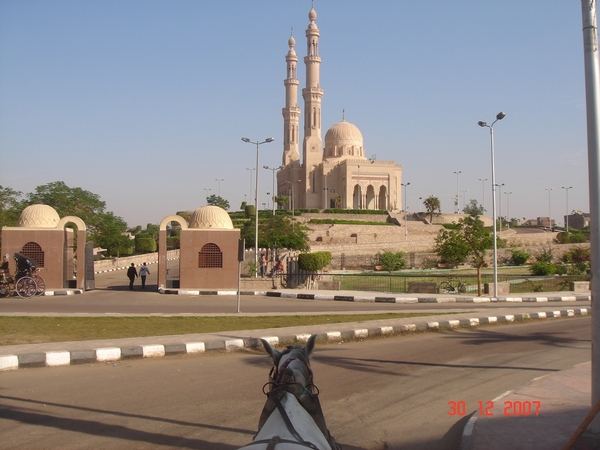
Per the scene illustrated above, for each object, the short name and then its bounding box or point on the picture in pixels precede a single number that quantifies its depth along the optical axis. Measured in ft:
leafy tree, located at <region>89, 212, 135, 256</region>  158.30
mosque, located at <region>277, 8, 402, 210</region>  238.48
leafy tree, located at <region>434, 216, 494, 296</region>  74.74
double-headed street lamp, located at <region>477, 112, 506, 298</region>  68.72
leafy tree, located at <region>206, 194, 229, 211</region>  212.23
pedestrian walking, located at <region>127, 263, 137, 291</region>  73.15
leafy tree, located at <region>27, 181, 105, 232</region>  146.20
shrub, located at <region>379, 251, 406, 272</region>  136.05
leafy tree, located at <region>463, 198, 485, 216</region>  250.98
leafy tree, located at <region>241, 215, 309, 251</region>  118.73
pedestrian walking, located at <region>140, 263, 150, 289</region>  74.69
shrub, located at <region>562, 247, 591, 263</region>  121.13
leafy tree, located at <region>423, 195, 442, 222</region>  224.33
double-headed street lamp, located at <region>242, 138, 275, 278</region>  91.86
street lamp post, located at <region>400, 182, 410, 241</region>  192.97
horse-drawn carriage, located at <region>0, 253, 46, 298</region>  57.77
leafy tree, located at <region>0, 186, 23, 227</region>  94.99
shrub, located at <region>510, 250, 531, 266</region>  150.71
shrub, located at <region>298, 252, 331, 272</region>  83.15
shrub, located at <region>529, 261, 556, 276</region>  110.52
